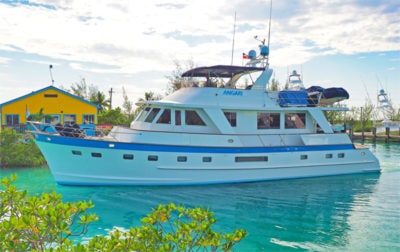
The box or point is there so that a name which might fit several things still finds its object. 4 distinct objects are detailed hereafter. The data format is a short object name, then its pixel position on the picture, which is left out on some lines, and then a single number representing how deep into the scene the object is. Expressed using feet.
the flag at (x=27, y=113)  66.53
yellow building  70.08
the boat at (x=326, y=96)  46.60
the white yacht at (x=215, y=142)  36.11
